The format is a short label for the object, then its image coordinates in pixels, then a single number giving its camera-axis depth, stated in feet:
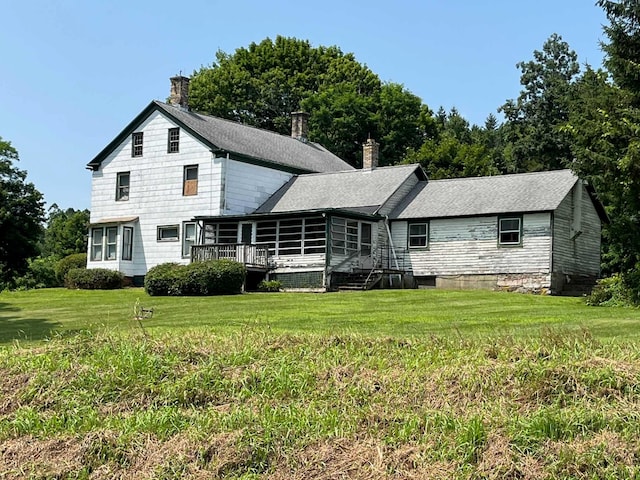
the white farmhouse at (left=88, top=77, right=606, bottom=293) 102.27
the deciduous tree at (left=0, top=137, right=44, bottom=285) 139.74
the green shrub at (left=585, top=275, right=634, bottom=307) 70.49
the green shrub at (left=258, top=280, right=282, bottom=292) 100.83
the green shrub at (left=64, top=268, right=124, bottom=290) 114.32
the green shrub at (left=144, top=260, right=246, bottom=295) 92.58
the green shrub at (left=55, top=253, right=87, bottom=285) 129.39
